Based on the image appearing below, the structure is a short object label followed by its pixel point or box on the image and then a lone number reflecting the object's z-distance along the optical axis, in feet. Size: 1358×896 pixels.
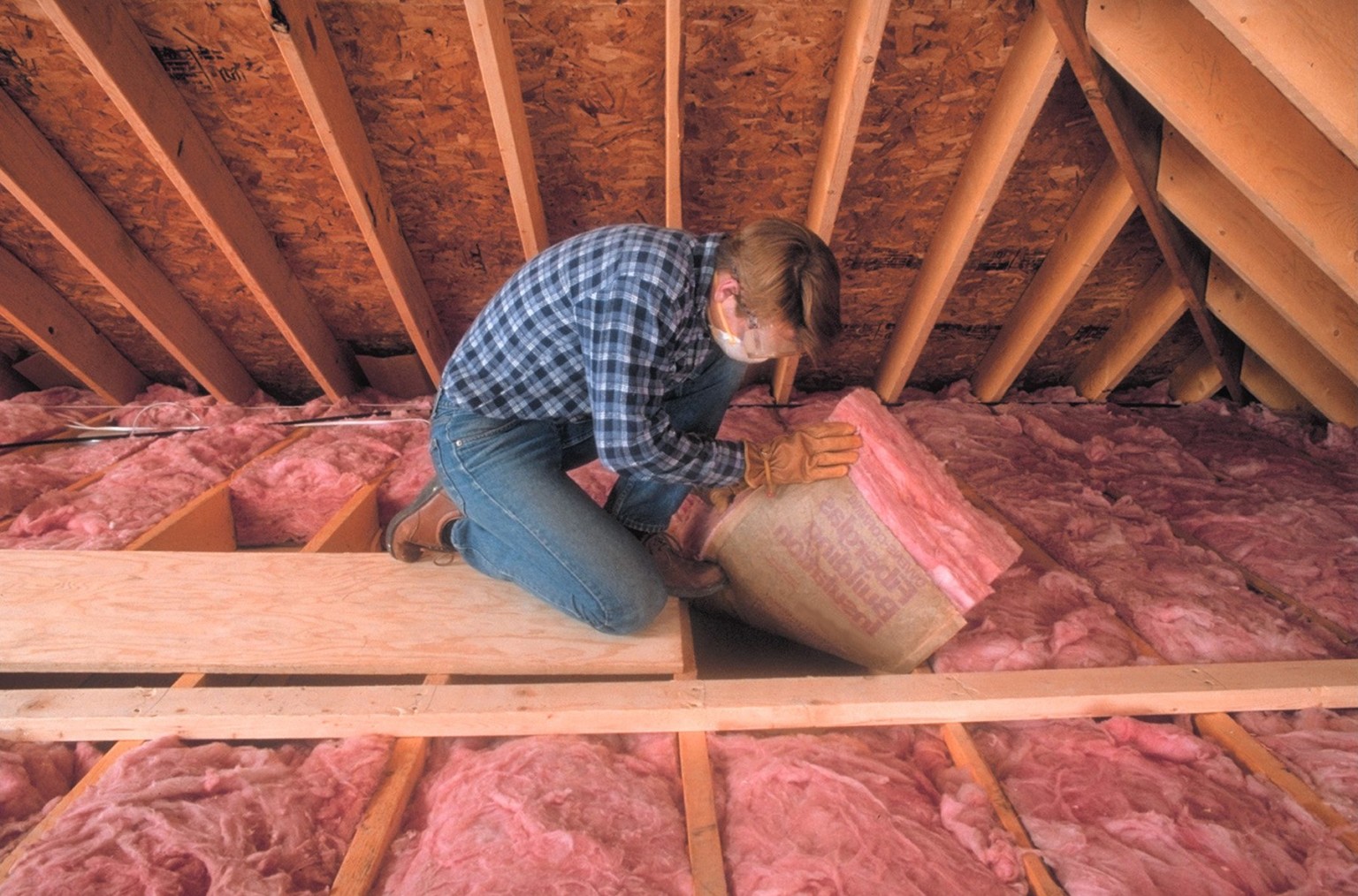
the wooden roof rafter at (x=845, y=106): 6.13
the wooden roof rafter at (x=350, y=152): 6.34
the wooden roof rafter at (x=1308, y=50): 4.09
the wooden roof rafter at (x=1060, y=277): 7.94
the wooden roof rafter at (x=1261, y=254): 6.95
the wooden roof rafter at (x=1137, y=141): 6.11
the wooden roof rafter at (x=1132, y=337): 9.50
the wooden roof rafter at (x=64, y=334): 9.29
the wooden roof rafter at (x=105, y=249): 7.44
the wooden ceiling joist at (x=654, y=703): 4.93
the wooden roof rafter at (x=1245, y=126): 5.34
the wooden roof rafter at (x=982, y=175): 6.52
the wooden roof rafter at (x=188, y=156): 6.26
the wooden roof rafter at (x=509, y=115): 6.20
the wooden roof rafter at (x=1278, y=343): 8.87
